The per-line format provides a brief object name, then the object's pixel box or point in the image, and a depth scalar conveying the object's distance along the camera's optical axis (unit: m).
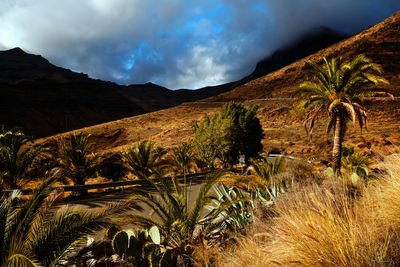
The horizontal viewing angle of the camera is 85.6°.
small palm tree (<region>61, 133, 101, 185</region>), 10.68
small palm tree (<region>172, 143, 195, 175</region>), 16.48
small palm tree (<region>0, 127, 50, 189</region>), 9.18
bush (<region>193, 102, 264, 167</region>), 18.16
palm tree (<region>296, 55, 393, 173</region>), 10.95
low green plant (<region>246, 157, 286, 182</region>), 7.97
